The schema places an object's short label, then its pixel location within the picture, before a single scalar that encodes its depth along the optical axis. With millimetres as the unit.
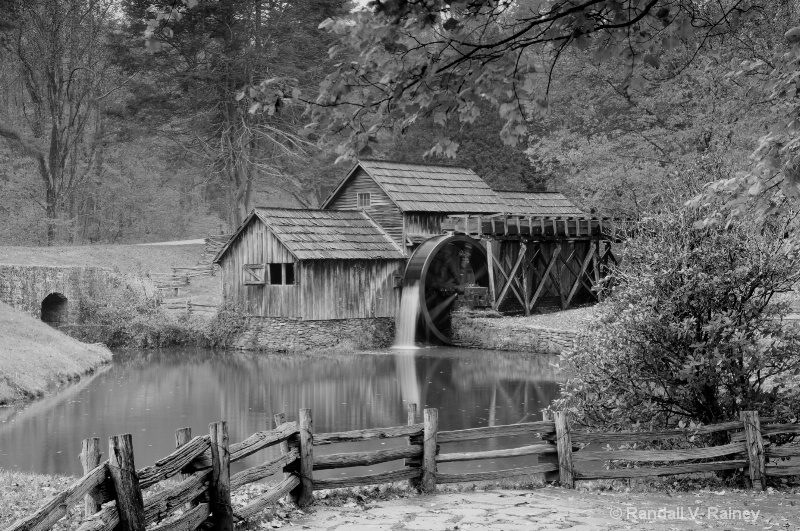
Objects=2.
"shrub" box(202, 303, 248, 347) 29953
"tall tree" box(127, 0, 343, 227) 38247
